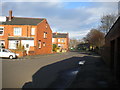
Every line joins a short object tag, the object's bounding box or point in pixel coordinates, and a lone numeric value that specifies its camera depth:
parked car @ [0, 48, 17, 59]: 14.31
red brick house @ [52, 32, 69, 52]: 43.79
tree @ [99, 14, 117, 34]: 25.76
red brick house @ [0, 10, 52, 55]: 20.46
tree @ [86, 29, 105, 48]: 30.20
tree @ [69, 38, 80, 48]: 72.78
